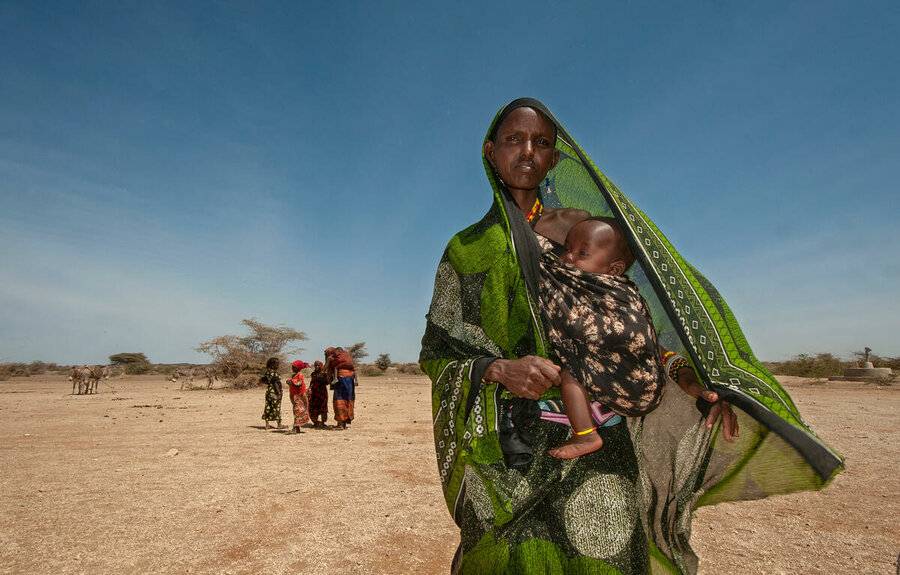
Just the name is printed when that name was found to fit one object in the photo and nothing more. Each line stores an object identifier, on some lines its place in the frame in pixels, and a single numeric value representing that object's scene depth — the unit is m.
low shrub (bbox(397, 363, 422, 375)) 45.23
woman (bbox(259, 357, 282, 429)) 12.35
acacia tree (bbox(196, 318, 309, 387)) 28.40
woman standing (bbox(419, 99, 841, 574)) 1.69
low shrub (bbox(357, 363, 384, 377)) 42.11
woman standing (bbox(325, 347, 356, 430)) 12.19
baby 1.65
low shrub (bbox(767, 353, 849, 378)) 31.89
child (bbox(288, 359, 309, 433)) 11.95
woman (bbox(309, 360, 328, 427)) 12.75
